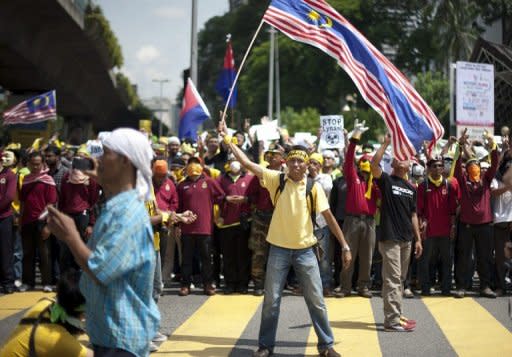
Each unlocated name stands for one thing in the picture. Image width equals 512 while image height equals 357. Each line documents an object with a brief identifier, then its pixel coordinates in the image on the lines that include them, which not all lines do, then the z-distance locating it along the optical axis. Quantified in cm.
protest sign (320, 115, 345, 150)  1806
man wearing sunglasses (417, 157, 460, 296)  1377
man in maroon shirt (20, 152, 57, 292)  1390
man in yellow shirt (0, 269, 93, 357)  509
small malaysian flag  2067
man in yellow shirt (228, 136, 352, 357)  863
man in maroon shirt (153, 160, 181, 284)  1244
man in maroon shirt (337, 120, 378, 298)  1366
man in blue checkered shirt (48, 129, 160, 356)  438
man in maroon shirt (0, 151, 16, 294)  1352
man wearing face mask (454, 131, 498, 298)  1398
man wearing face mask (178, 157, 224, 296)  1373
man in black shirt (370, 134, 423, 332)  1028
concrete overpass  2544
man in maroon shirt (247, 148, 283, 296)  1384
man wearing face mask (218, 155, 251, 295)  1405
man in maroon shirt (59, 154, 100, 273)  1323
